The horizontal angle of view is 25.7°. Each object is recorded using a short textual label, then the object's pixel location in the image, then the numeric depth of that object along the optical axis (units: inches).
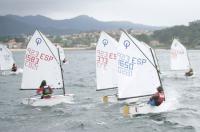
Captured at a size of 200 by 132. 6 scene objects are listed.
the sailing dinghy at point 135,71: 1064.8
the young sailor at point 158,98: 1018.7
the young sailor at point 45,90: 1194.1
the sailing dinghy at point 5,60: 2598.2
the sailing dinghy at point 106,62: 1310.3
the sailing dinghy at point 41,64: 1289.4
